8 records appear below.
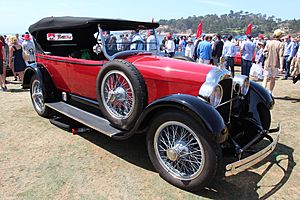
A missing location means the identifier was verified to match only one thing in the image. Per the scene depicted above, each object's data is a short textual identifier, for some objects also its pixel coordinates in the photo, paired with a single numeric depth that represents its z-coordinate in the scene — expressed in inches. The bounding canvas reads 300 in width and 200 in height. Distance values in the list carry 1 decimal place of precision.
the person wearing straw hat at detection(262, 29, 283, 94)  260.2
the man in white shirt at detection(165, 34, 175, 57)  474.9
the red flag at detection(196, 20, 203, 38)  561.6
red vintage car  109.1
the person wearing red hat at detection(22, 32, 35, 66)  339.9
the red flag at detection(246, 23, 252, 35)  449.6
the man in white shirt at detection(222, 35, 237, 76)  401.7
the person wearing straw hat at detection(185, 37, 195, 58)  519.3
